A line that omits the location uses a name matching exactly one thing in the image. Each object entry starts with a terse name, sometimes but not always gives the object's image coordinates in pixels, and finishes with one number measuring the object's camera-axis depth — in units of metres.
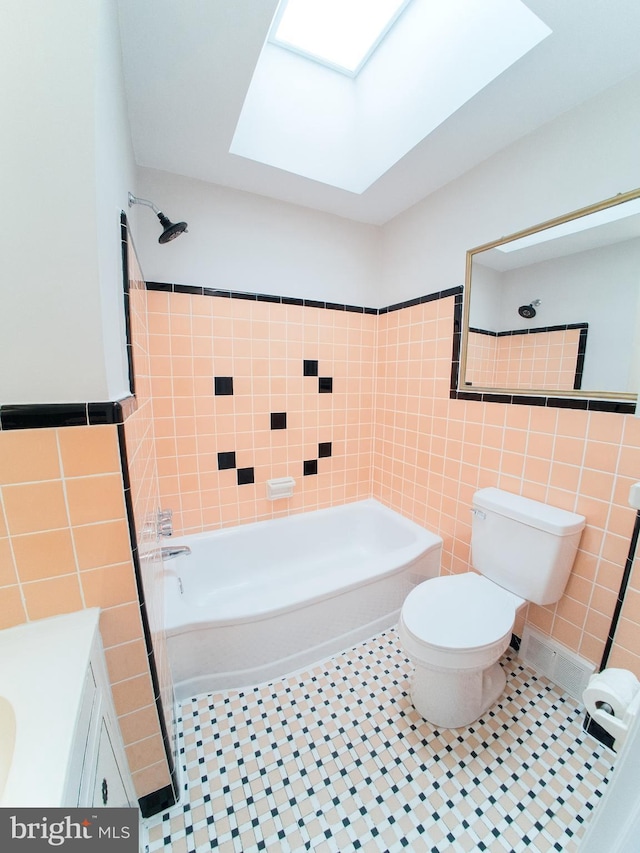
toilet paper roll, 0.52
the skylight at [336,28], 1.21
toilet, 1.10
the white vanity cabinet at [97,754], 0.52
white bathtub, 1.29
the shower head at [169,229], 1.27
